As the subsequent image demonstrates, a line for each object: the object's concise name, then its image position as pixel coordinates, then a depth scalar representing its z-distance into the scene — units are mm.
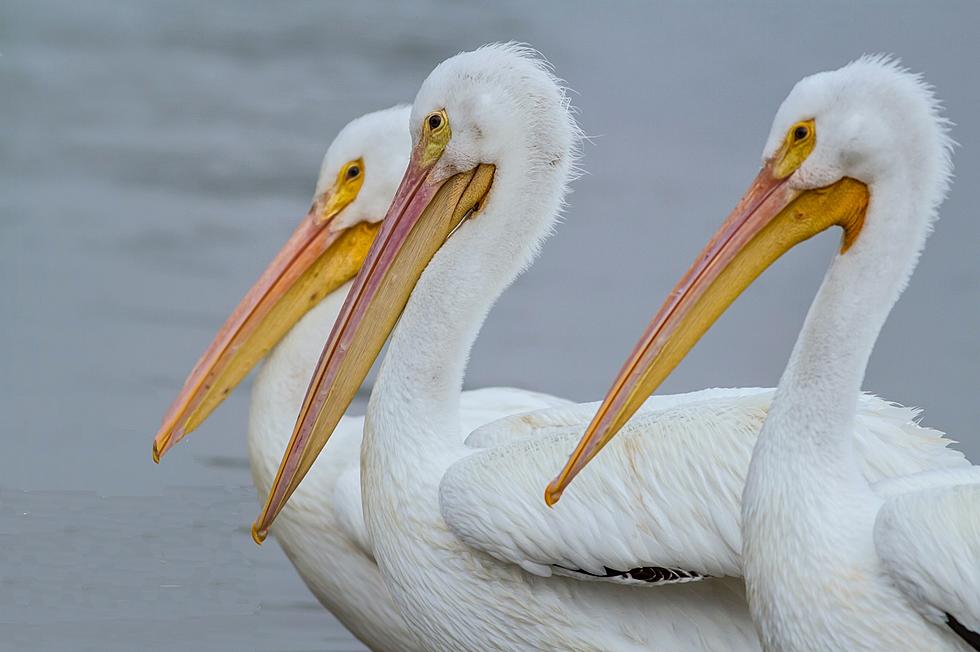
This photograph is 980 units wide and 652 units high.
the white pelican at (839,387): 5293
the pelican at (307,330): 8695
